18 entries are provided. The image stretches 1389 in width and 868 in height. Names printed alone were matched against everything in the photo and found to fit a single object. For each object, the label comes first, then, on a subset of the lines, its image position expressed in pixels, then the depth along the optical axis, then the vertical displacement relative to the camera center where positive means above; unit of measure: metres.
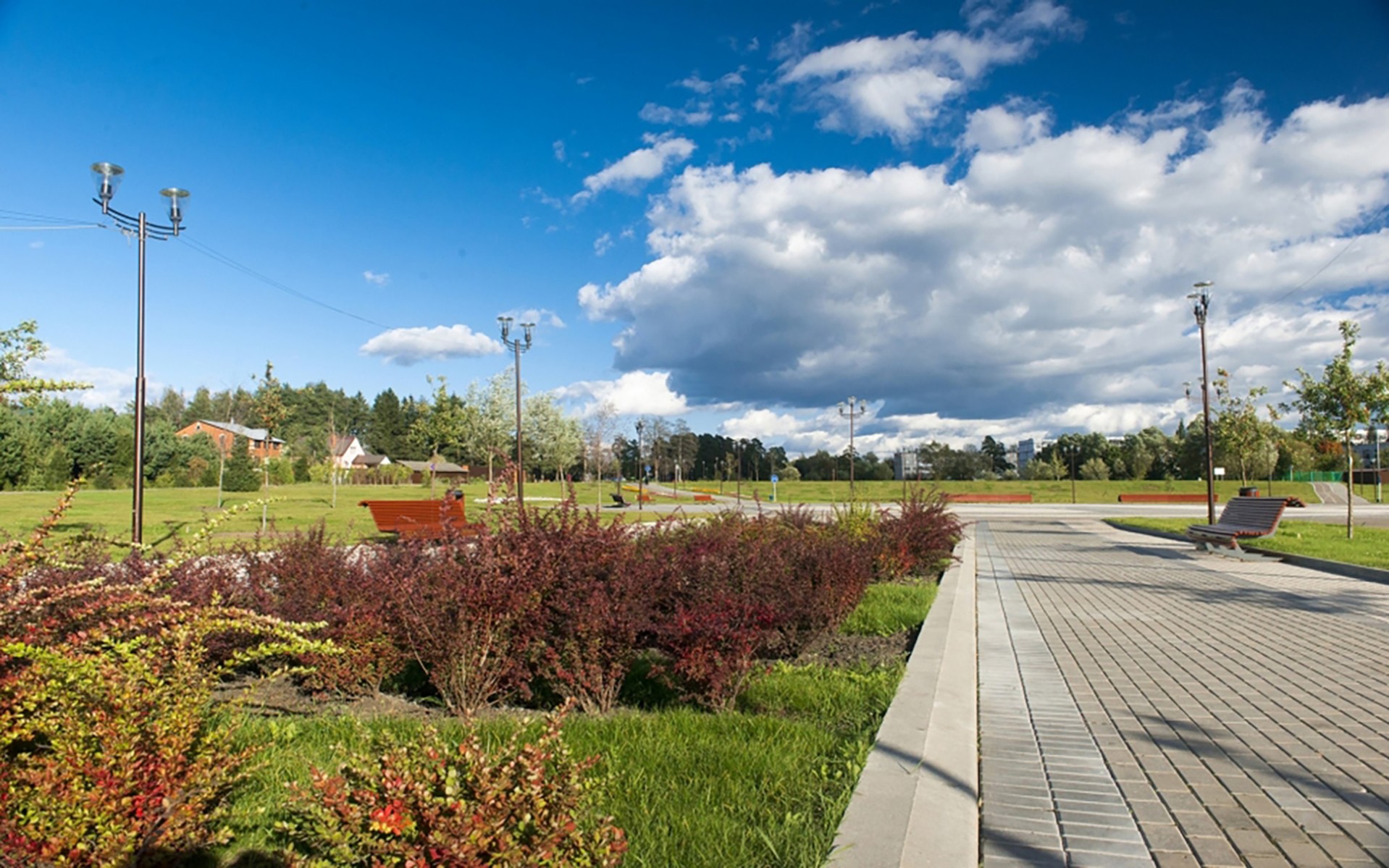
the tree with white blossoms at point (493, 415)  51.22 +3.65
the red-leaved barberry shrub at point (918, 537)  11.17 -1.04
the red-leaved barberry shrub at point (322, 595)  4.80 -0.80
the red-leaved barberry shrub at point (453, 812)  1.91 -0.85
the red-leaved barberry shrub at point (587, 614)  4.49 -0.81
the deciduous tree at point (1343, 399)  15.84 +1.33
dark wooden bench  14.05 -1.08
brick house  68.25 +3.48
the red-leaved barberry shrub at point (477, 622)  4.43 -0.84
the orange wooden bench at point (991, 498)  48.66 -1.92
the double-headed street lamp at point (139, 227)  11.73 +3.75
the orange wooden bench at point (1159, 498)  47.44 -1.90
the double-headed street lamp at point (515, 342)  26.89 +4.31
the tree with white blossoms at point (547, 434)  60.34 +2.63
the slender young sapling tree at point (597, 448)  43.38 +1.25
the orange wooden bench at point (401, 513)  14.47 -0.81
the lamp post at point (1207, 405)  19.36 +1.56
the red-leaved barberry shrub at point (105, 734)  2.04 -0.75
